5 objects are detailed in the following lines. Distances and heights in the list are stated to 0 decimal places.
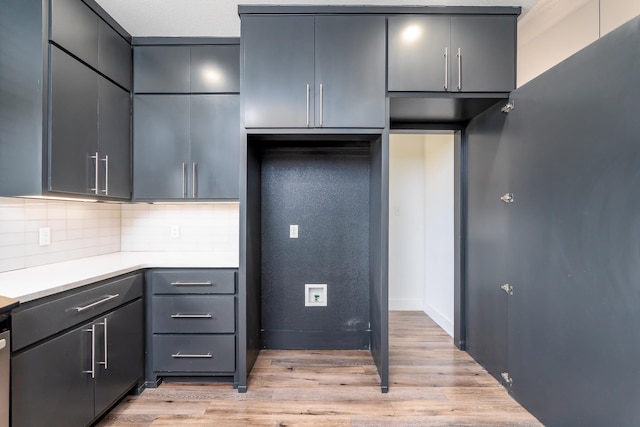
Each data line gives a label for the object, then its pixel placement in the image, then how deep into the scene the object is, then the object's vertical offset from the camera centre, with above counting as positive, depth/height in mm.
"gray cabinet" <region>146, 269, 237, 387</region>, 2186 -740
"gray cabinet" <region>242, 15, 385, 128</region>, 2135 +970
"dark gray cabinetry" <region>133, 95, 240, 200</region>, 2457 +545
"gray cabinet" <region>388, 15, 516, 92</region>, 2127 +1081
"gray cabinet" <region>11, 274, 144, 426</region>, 1323 -683
